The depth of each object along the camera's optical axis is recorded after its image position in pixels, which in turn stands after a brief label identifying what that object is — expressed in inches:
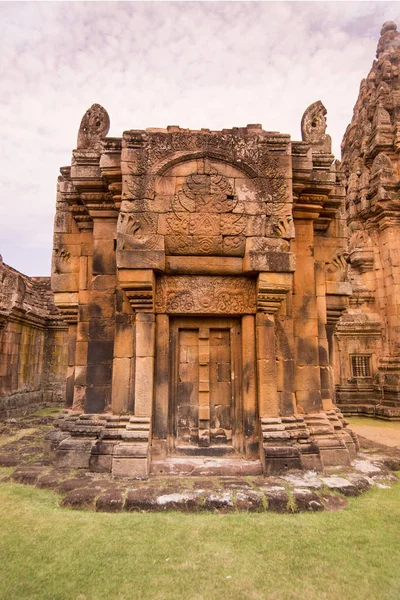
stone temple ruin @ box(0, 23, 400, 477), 223.9
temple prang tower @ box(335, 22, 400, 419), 569.6
